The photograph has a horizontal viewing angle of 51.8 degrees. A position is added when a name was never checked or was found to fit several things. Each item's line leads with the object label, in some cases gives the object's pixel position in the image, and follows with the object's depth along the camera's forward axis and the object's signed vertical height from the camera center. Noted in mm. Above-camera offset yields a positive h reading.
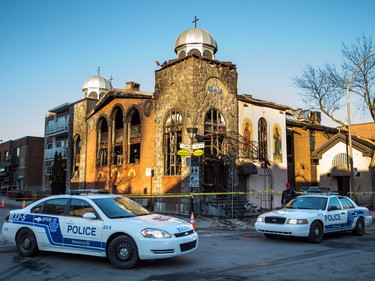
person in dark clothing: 18000 -250
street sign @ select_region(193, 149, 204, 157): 16919 +1618
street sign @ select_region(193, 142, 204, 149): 16842 +1896
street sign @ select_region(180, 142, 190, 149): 16841 +1864
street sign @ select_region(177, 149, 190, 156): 16797 +1564
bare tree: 25906 +7088
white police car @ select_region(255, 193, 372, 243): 11742 -909
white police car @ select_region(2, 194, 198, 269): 7762 -880
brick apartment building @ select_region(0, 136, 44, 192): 51656 +3256
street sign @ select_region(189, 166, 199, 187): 15984 +538
